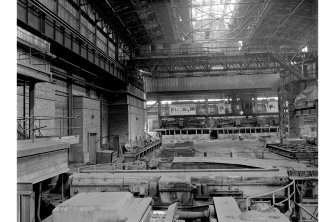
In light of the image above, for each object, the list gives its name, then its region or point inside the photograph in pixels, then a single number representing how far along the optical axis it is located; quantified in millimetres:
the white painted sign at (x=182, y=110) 32834
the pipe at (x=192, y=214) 4285
